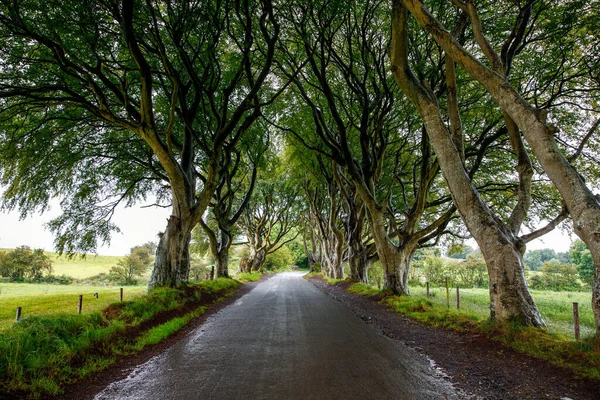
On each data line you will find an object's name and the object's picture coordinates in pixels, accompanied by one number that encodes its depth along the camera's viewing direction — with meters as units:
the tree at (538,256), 107.32
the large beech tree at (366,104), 11.16
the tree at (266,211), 27.57
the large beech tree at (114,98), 8.34
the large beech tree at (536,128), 4.56
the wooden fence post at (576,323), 6.00
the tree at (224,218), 17.70
